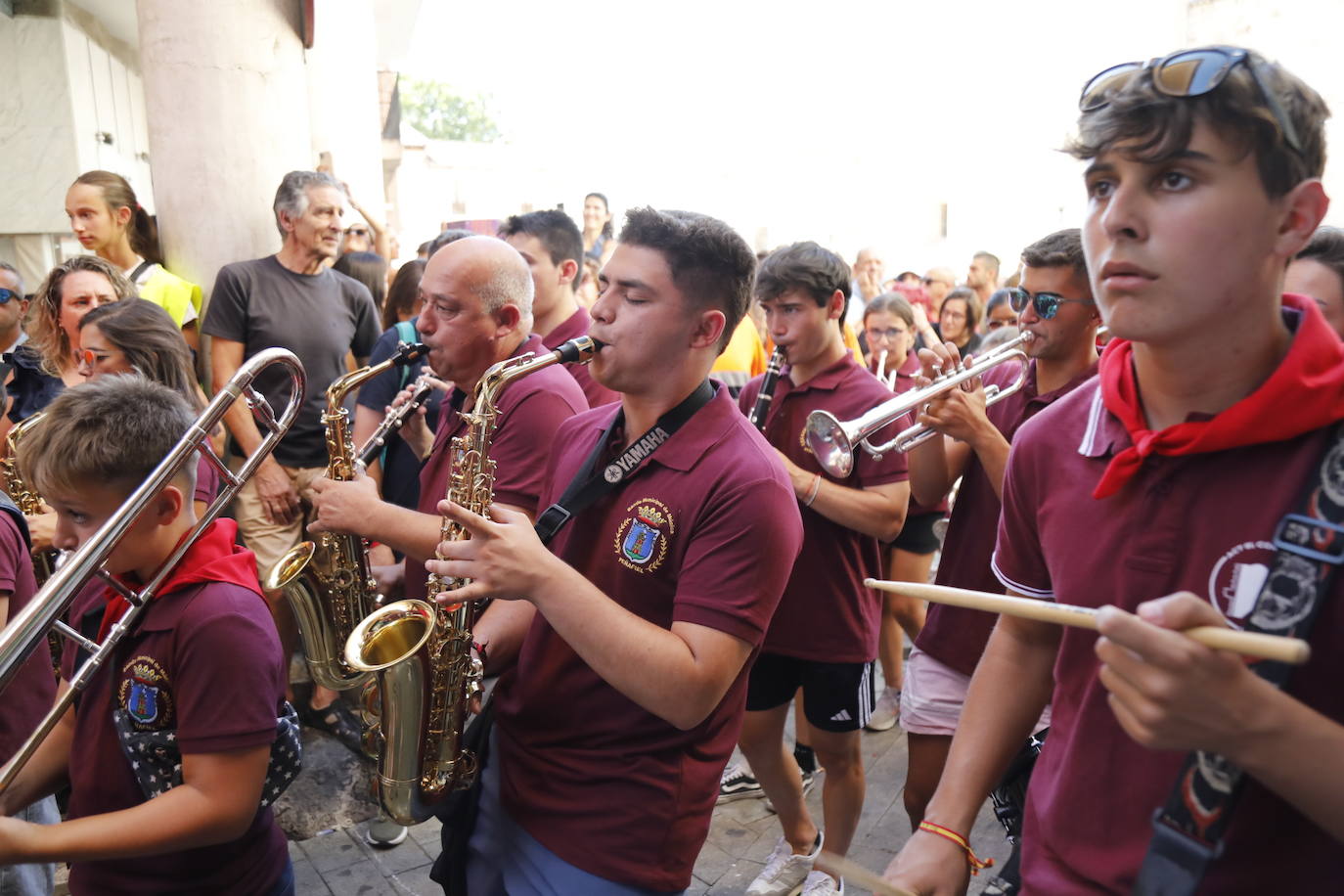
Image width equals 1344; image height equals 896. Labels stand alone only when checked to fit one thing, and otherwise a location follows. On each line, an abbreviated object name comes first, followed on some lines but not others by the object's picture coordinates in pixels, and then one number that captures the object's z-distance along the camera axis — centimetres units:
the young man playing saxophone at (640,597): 194
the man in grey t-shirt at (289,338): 484
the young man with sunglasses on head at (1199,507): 114
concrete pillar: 499
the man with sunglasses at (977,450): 305
